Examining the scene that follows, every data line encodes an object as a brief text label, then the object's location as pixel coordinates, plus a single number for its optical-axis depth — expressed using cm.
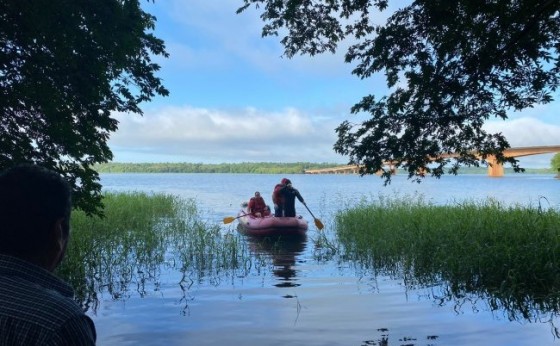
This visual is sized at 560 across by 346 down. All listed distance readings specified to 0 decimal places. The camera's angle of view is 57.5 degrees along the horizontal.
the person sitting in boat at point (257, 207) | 1938
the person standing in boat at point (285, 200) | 1792
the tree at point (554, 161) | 8741
